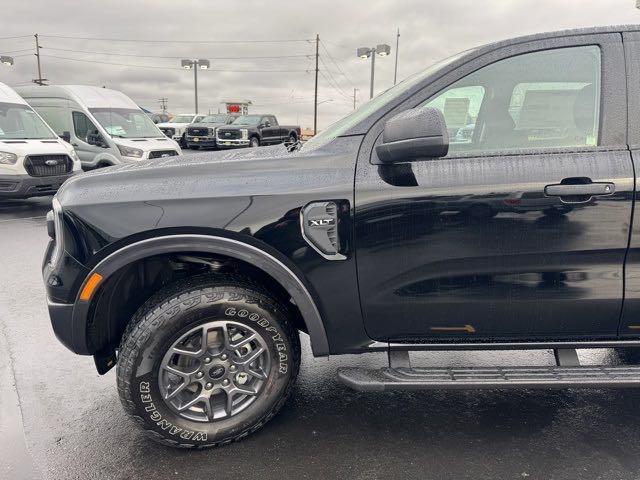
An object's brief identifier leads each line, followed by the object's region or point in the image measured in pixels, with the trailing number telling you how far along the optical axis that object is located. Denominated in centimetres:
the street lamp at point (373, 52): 2117
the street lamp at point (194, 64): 3812
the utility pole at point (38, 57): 5056
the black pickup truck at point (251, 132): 2331
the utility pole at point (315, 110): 3988
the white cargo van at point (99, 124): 1065
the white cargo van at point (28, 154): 828
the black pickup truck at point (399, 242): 214
